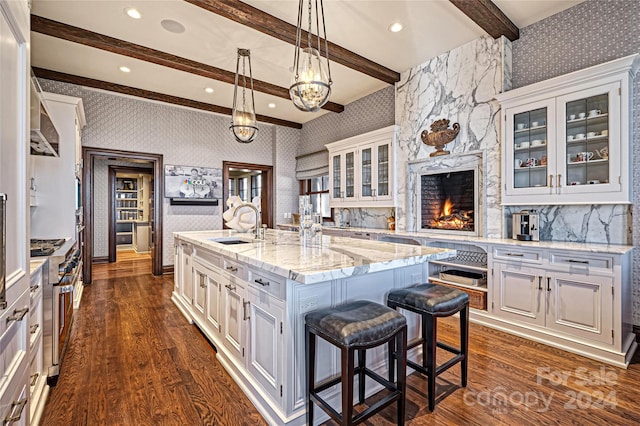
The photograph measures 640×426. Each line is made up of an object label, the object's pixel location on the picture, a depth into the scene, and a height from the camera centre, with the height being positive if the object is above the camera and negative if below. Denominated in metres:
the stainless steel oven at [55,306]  2.07 -0.65
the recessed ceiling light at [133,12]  3.06 +2.00
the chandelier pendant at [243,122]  3.76 +1.09
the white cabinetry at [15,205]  1.07 +0.03
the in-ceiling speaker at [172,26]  3.28 +2.02
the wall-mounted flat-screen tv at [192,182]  5.75 +0.58
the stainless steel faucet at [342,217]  5.88 -0.10
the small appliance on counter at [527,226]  3.15 -0.15
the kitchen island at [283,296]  1.65 -0.52
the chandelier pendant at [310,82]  2.35 +0.98
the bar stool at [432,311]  1.85 -0.61
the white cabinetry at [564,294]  2.45 -0.72
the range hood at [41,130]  1.98 +0.62
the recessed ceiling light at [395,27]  3.38 +2.04
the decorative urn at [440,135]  3.89 +0.99
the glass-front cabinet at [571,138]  2.65 +0.71
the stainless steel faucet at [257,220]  2.87 -0.07
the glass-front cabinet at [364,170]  4.69 +0.69
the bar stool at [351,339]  1.44 -0.61
